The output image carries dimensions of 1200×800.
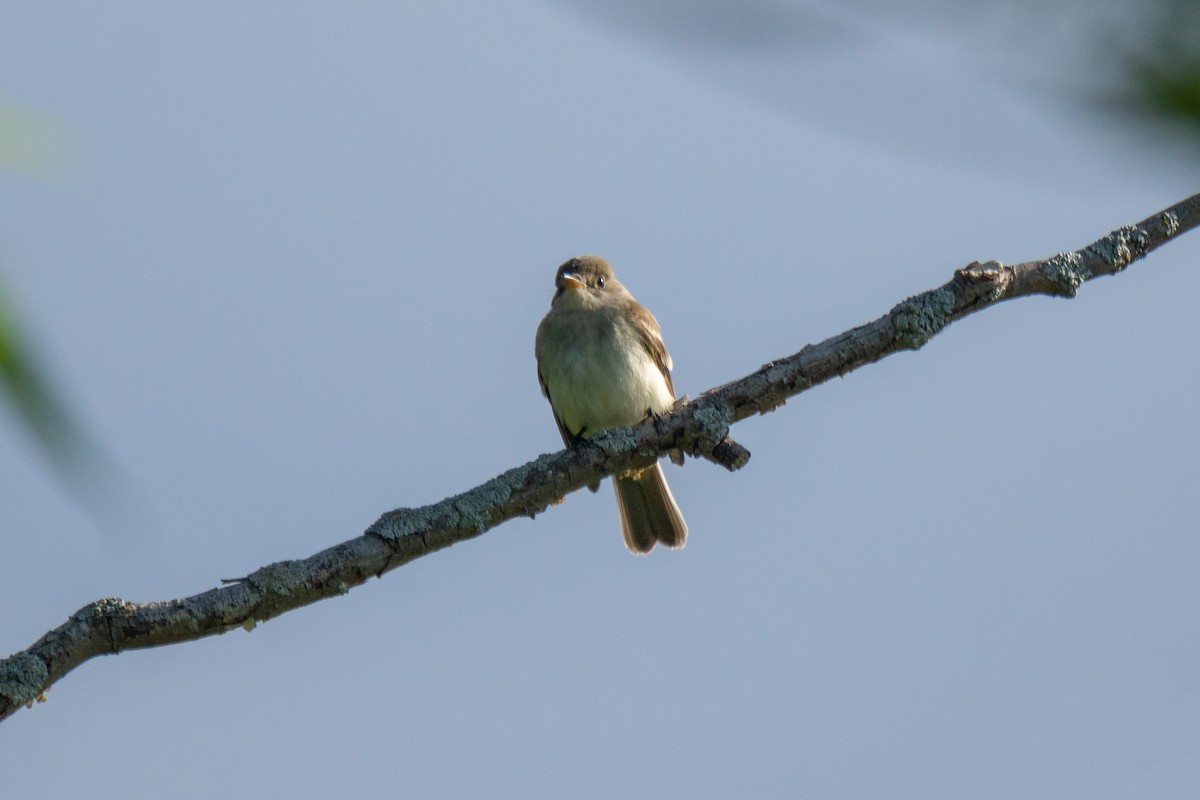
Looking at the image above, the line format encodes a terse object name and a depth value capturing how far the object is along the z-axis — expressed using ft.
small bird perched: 47.60
